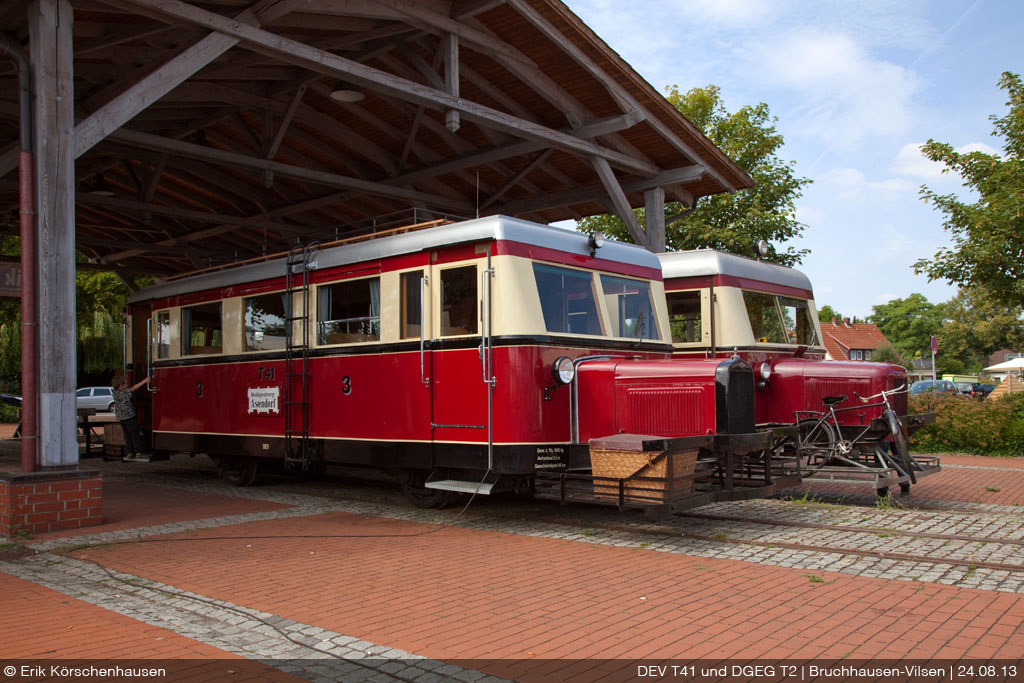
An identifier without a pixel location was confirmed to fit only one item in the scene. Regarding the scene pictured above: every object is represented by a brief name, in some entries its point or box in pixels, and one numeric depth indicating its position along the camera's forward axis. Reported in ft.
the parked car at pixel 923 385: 118.07
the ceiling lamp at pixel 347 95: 40.24
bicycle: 29.94
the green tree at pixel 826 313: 365.10
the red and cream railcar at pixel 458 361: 26.07
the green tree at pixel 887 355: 229.04
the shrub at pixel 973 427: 50.49
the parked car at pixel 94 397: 111.75
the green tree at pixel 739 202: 61.87
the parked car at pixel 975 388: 115.24
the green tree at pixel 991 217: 50.80
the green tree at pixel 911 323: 299.38
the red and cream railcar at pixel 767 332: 32.42
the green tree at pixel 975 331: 184.55
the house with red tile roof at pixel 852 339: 237.76
